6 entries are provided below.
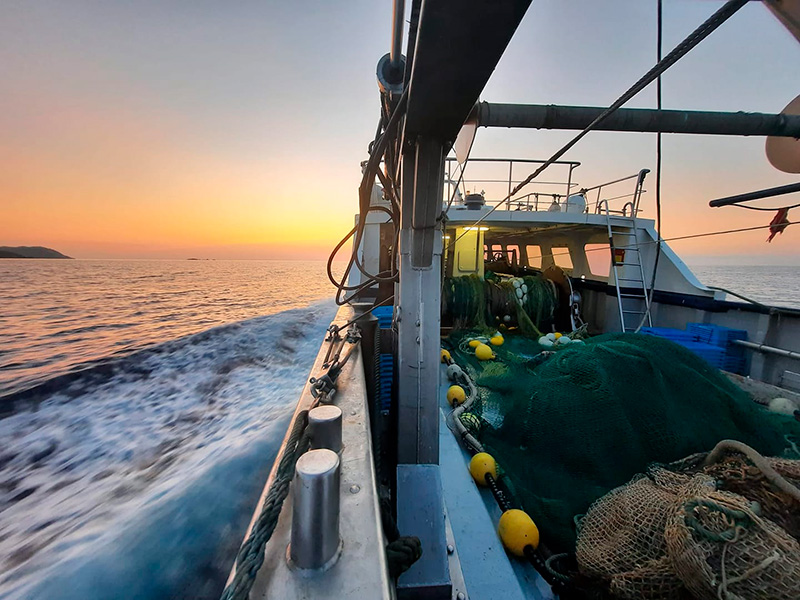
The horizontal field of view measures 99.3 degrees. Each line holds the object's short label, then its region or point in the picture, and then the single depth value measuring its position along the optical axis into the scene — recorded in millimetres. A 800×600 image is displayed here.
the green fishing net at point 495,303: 7043
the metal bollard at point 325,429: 1131
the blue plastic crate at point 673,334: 4789
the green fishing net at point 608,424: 2244
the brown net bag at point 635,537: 1346
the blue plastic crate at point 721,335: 4617
